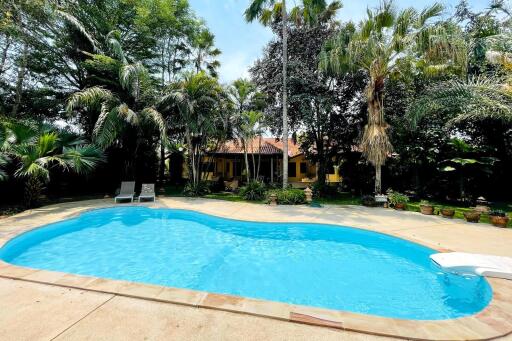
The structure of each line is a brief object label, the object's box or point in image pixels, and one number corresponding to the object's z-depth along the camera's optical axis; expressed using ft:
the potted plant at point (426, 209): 31.71
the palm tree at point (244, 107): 46.34
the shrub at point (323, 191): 47.34
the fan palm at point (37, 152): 28.66
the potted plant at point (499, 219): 25.08
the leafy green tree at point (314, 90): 45.83
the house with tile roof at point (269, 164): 68.95
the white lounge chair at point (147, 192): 40.29
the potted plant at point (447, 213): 29.15
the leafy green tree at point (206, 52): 59.88
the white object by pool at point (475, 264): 13.62
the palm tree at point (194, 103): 43.21
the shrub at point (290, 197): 39.17
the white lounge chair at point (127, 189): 40.88
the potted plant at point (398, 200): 35.02
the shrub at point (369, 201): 38.45
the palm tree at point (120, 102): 39.01
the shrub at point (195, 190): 47.94
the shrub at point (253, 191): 43.38
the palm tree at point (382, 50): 31.37
